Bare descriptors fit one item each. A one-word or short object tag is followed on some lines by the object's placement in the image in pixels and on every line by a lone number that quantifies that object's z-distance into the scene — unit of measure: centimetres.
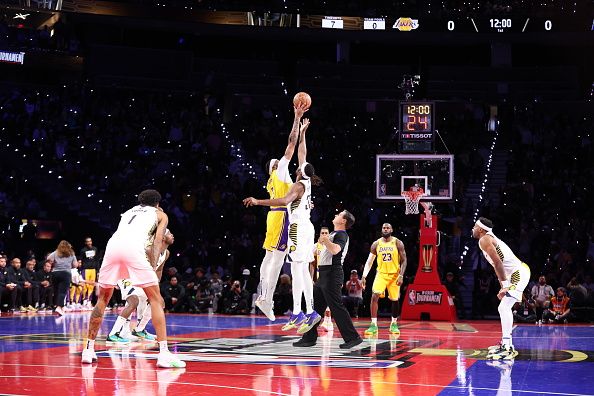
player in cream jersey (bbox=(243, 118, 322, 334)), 1141
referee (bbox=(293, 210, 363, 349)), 1138
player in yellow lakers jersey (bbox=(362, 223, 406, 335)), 1638
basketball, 1167
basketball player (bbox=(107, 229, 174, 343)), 1219
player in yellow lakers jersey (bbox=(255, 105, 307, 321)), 1188
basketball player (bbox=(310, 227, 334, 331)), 1540
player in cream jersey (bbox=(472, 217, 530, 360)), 1095
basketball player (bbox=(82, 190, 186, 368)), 910
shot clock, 2148
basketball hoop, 2131
